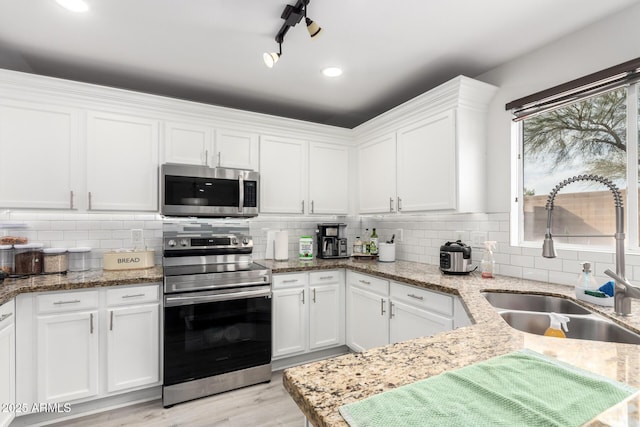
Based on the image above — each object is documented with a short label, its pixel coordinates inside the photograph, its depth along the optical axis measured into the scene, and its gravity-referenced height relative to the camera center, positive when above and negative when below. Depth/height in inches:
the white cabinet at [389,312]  83.8 -27.6
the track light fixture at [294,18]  64.5 +43.0
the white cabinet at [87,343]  80.8 -32.6
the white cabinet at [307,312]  110.5 -33.0
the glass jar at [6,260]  91.4 -11.9
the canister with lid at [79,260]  103.0 -13.6
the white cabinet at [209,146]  108.3 +24.2
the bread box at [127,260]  100.9 -13.3
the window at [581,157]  72.7 +14.6
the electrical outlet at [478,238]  101.3 -6.9
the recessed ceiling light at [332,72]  99.5 +44.1
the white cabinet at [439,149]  95.2 +20.8
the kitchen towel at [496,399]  25.2 -15.4
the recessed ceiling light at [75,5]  69.7 +45.3
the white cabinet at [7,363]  72.4 -32.9
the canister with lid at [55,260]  94.0 -12.4
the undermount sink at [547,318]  53.1 -19.0
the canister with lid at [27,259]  90.4 -11.4
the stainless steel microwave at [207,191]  102.7 +8.3
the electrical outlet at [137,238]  112.2 -7.2
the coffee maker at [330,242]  133.7 -10.4
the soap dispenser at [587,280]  65.4 -12.9
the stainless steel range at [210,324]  91.2 -31.3
